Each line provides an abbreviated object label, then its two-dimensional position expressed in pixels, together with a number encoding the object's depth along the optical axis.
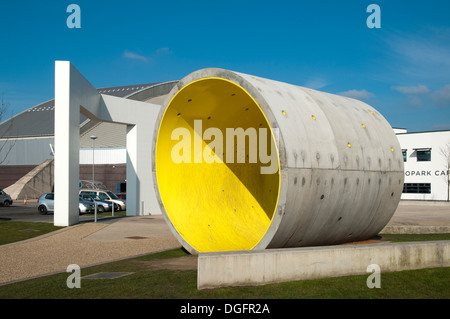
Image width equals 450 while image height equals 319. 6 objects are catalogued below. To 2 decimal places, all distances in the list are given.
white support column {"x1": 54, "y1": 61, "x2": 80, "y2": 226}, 19.81
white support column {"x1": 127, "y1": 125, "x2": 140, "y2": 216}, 27.19
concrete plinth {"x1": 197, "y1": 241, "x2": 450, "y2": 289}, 7.72
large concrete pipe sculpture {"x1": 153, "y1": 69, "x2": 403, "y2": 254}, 9.30
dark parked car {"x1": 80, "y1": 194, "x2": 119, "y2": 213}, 30.35
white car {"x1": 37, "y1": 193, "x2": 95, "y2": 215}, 27.33
